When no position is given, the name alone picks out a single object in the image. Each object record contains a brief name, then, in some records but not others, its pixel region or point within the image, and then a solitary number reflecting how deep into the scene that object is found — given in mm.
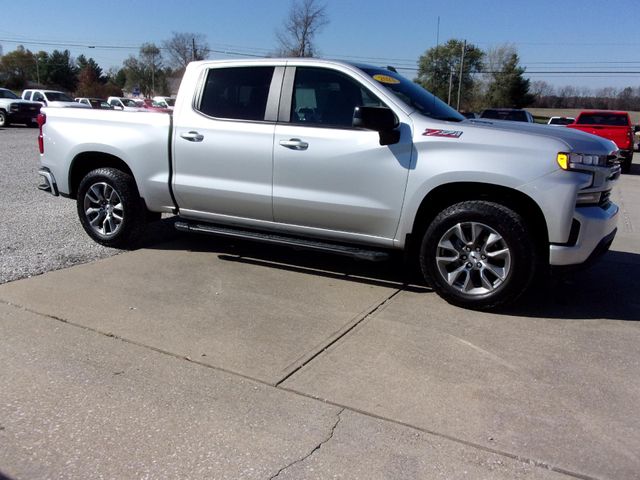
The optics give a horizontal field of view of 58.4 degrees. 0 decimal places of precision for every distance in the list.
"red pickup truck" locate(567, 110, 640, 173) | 17359
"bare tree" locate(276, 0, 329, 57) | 57284
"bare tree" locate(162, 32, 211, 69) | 72000
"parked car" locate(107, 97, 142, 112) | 44375
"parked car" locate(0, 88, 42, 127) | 28266
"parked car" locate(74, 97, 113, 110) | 40719
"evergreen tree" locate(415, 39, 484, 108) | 71688
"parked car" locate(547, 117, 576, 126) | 29962
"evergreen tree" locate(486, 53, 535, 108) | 69438
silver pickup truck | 4395
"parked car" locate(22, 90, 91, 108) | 31056
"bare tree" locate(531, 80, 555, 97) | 82312
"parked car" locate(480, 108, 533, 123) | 19158
